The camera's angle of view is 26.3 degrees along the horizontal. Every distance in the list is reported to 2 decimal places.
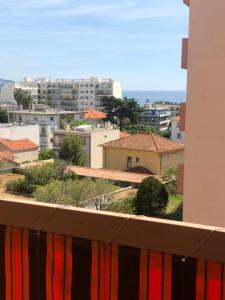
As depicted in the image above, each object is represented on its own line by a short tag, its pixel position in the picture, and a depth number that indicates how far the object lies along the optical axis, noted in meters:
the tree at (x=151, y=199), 19.50
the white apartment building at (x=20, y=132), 41.34
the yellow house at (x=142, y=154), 30.36
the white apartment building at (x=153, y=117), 73.19
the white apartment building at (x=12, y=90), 76.38
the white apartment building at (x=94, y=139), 37.16
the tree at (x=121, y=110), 56.50
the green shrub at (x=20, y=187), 26.01
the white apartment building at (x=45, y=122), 50.91
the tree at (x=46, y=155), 39.06
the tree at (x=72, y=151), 35.19
